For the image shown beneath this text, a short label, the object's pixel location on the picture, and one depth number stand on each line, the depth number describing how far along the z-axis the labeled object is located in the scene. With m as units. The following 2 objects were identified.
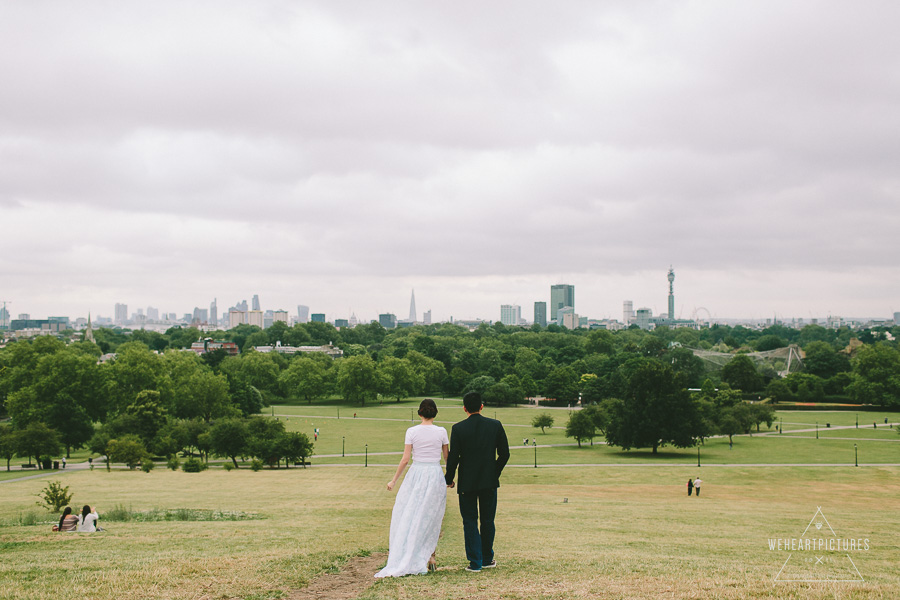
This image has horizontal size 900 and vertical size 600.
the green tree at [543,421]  66.13
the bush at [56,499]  20.81
